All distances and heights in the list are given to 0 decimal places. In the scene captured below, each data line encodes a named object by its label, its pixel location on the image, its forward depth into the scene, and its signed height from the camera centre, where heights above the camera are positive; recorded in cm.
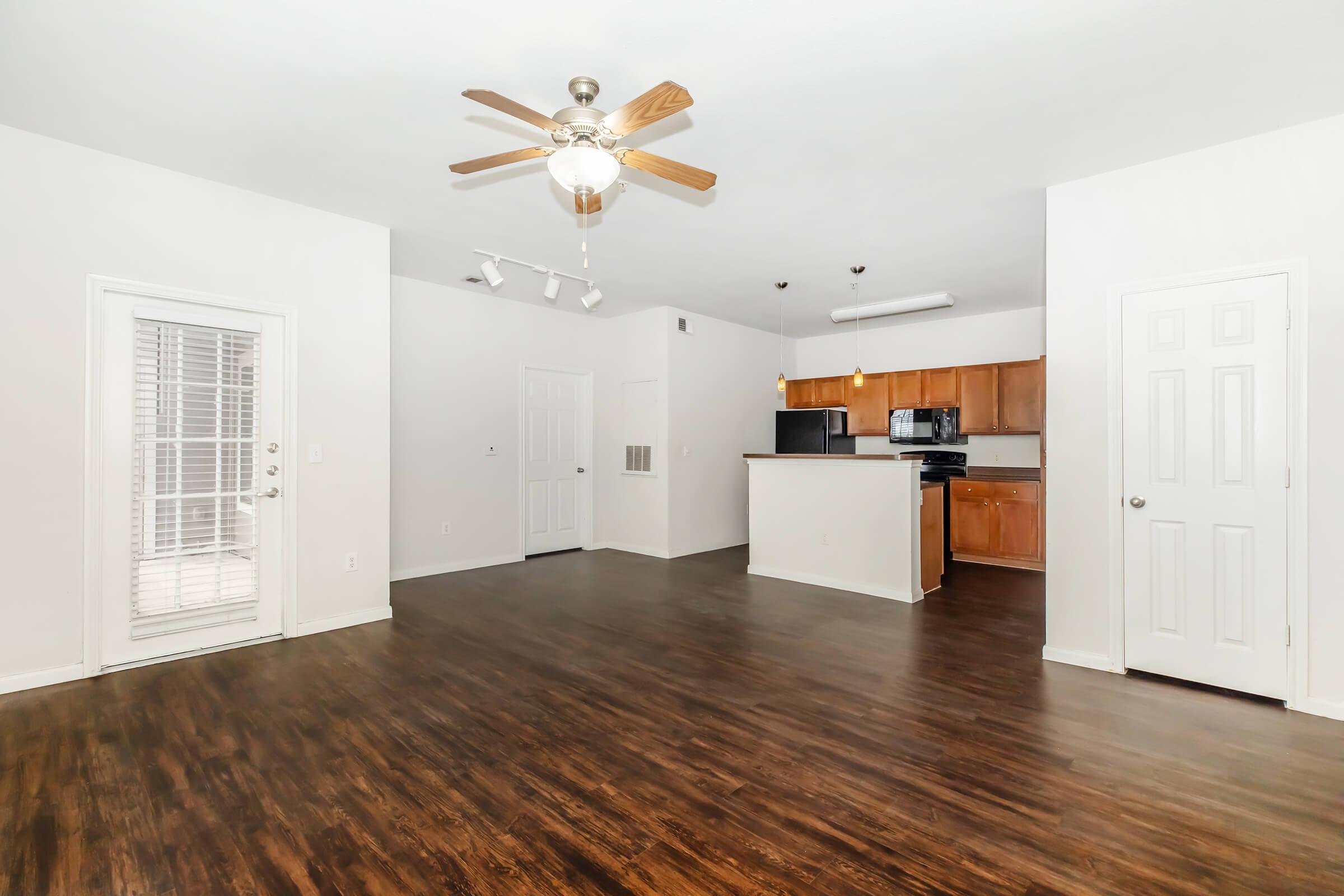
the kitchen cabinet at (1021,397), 622 +56
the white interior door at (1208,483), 294 -16
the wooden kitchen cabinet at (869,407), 734 +53
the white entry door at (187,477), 326 -17
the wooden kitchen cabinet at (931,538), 504 -76
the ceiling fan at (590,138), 215 +123
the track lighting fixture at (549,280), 467 +135
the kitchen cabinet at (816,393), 771 +75
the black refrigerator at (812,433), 738 +20
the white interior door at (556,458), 651 -11
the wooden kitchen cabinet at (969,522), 631 -77
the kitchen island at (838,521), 484 -63
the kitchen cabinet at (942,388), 680 +71
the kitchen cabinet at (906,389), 707 +73
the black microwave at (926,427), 687 +27
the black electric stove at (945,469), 655 -22
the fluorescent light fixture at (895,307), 584 +144
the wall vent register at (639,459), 668 -11
